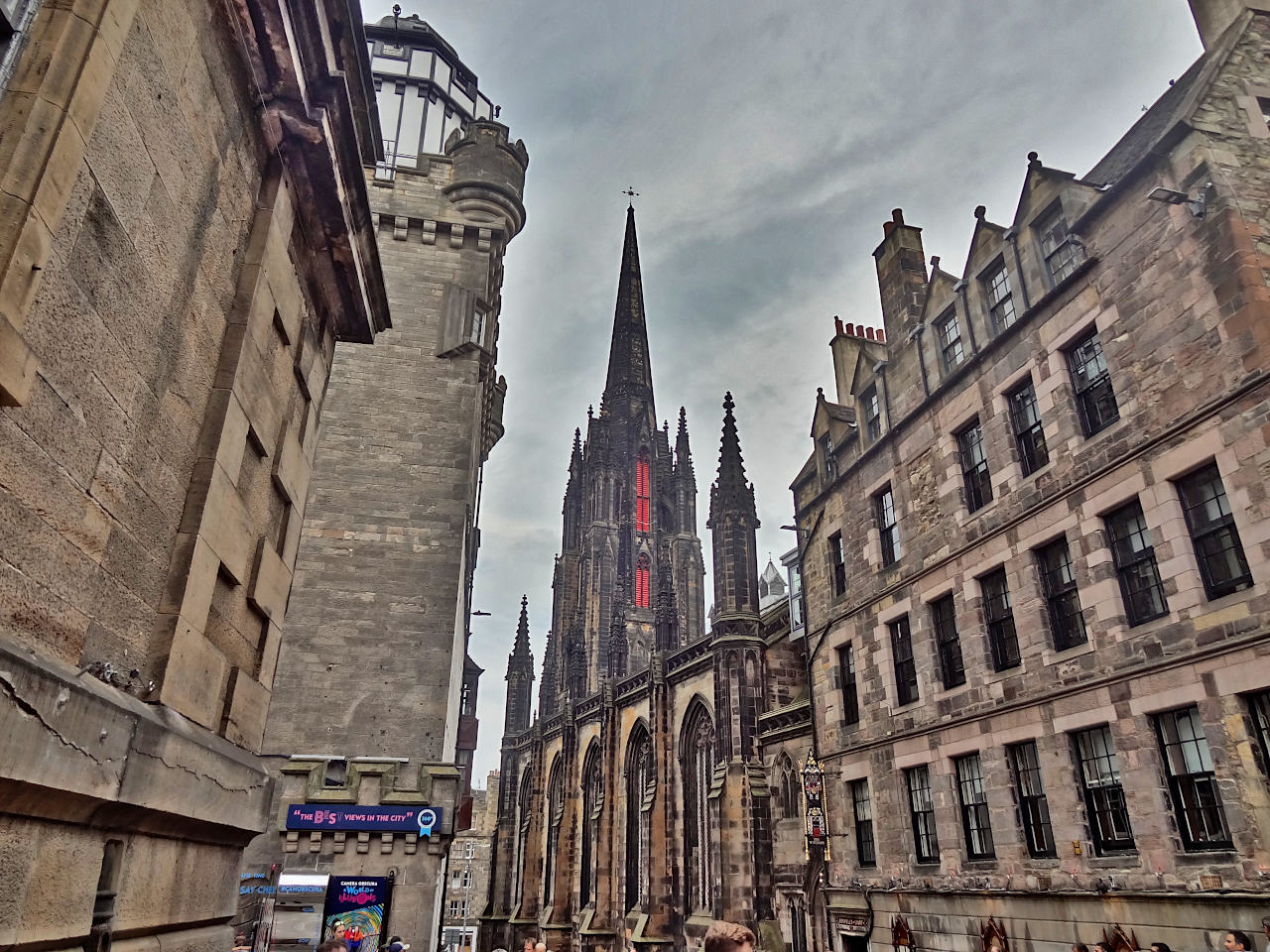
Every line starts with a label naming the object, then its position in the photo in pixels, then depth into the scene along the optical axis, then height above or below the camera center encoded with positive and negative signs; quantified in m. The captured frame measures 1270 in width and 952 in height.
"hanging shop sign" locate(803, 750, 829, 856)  20.28 +1.31
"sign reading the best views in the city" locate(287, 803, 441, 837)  15.67 +0.77
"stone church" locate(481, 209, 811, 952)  29.20 +4.17
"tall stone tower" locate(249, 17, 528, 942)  16.12 +6.41
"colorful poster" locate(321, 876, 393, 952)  15.12 -0.76
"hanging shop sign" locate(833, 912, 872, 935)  17.95 -1.18
